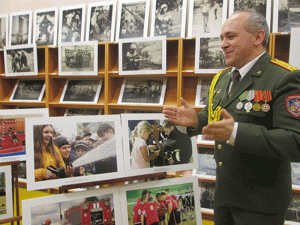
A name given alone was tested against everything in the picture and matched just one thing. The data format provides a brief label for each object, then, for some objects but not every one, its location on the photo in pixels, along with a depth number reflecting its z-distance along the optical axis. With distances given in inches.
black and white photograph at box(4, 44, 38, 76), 146.9
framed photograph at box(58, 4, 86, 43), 150.3
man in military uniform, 42.4
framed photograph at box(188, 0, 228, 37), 123.4
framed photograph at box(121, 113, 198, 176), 63.9
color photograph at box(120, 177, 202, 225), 62.7
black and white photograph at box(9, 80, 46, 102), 157.8
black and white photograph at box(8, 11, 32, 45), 163.9
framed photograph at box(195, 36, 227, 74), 115.6
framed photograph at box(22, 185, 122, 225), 55.3
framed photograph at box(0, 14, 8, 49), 168.8
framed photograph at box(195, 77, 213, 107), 124.0
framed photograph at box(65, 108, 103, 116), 150.7
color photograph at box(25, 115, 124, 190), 56.8
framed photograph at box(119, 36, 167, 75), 121.5
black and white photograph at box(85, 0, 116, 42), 142.6
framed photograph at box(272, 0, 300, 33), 111.1
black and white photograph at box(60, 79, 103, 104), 143.9
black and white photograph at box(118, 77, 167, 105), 132.0
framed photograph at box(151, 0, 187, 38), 130.3
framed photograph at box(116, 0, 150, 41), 136.5
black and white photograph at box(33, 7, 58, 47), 157.4
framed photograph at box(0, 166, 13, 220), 78.7
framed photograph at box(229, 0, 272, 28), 114.0
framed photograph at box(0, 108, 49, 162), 74.7
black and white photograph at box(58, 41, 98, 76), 134.0
